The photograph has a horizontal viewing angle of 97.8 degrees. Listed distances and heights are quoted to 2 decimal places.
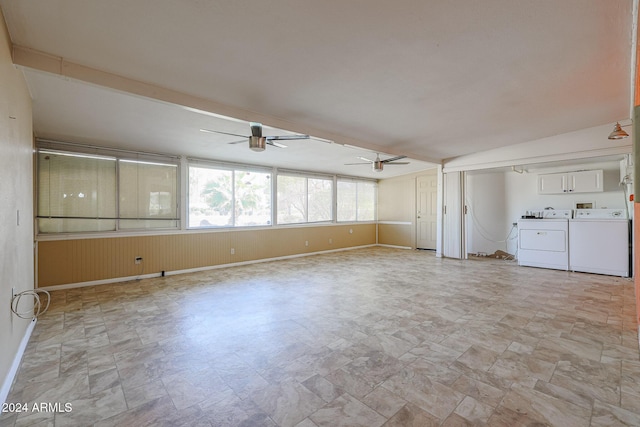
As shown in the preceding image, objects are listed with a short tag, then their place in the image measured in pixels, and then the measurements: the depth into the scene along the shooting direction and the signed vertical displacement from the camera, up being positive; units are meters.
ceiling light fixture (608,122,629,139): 3.45 +0.96
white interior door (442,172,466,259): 7.02 -0.13
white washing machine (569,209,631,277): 4.93 -0.60
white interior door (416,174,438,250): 8.59 +0.00
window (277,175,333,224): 7.47 +0.36
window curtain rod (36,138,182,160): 4.36 +1.11
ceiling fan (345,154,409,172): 5.66 +0.97
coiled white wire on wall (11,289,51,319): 2.28 -0.91
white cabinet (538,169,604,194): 5.70 +0.60
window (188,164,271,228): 5.96 +0.34
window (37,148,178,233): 4.45 +0.34
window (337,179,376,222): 9.00 +0.37
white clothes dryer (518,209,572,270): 5.53 -0.61
